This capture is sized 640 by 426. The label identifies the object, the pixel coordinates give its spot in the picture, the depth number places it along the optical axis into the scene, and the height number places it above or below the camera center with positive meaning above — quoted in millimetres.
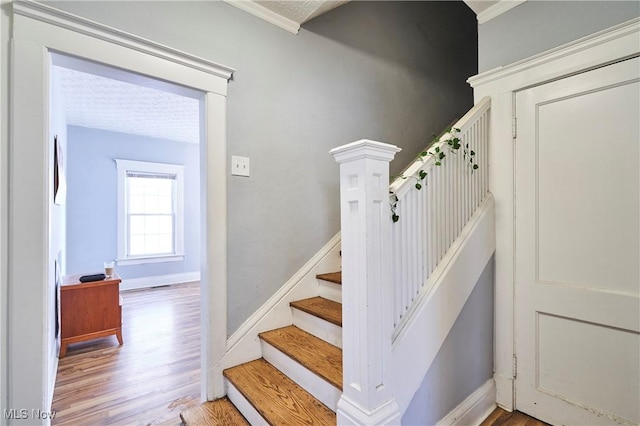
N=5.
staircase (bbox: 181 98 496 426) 1144 -439
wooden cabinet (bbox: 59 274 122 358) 2736 -921
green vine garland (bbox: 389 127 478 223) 1248 +304
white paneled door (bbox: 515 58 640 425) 1380 -177
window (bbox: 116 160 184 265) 5039 +31
